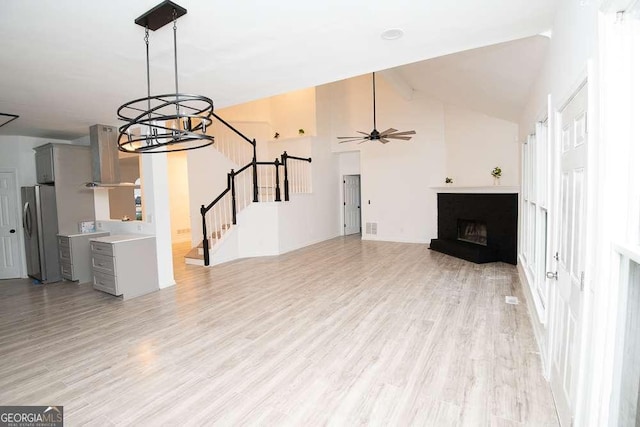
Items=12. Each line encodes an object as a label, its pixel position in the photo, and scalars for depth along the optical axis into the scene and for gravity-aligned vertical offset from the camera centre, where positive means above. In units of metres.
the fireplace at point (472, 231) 7.21 -0.95
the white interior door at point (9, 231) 6.05 -0.55
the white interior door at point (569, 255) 1.73 -0.41
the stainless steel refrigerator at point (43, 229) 5.66 -0.50
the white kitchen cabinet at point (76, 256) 5.48 -0.95
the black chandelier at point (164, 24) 1.95 +1.18
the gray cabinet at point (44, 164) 5.62 +0.66
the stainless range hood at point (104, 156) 5.16 +0.70
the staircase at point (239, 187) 6.87 +0.21
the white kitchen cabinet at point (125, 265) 4.56 -0.97
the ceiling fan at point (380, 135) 6.41 +1.14
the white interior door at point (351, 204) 10.14 -0.34
